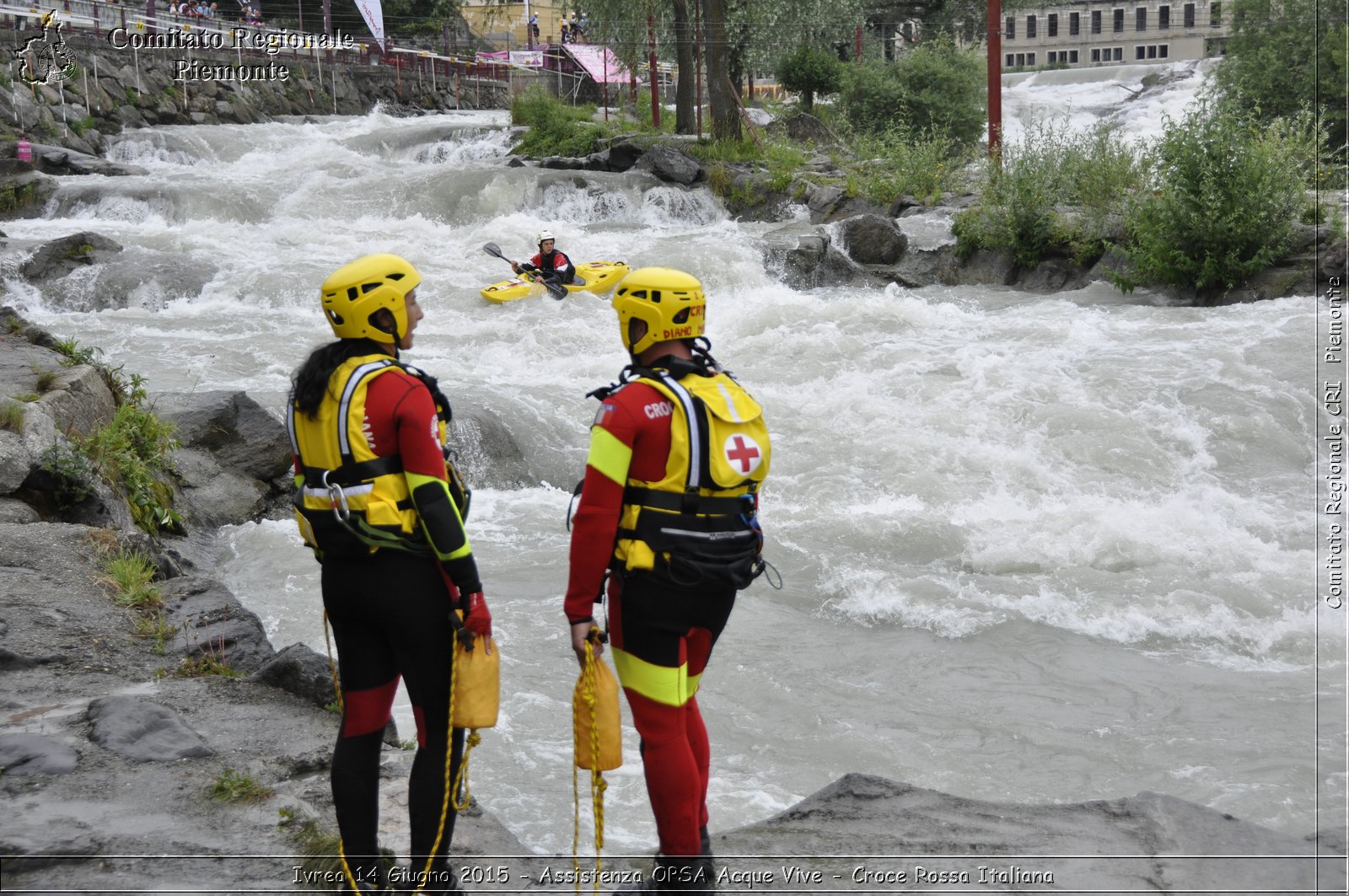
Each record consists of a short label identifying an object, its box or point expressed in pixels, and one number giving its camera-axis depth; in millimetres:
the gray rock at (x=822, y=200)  17375
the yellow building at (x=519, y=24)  45969
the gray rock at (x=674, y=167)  19250
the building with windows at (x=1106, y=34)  60750
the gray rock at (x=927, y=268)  14672
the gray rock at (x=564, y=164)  20797
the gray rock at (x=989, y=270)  14445
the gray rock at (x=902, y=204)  16797
